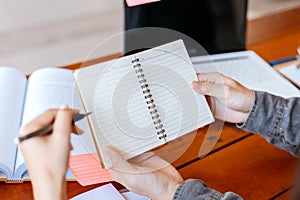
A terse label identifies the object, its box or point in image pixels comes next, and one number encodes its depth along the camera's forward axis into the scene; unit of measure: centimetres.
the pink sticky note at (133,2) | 161
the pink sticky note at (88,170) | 131
